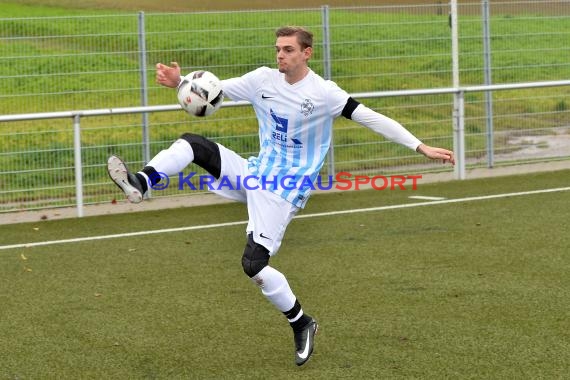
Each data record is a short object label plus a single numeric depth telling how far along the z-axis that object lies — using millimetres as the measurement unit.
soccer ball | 14734
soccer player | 14328
